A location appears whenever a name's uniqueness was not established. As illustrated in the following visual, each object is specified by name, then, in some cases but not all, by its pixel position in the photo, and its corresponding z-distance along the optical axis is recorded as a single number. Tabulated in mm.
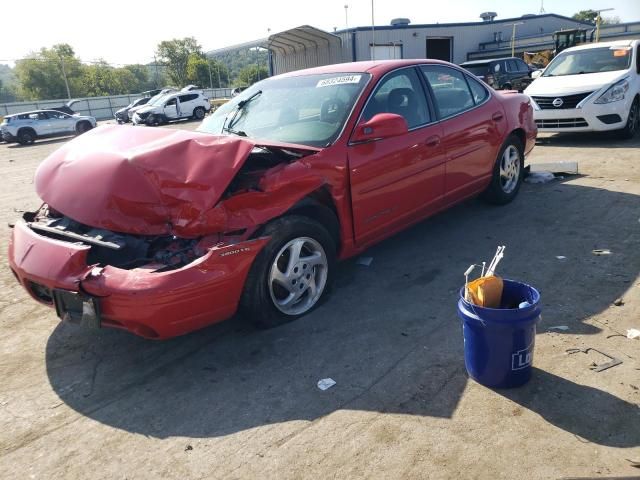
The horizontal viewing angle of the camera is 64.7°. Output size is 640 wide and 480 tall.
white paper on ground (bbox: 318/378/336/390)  2826
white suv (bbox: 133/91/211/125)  26638
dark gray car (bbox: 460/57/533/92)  16469
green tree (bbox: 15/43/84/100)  80125
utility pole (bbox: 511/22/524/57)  28662
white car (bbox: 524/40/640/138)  8648
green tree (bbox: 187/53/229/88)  86312
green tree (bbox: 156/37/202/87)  96312
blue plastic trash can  2482
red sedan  2898
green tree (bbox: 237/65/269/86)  85825
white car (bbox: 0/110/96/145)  22859
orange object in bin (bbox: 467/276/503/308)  2609
